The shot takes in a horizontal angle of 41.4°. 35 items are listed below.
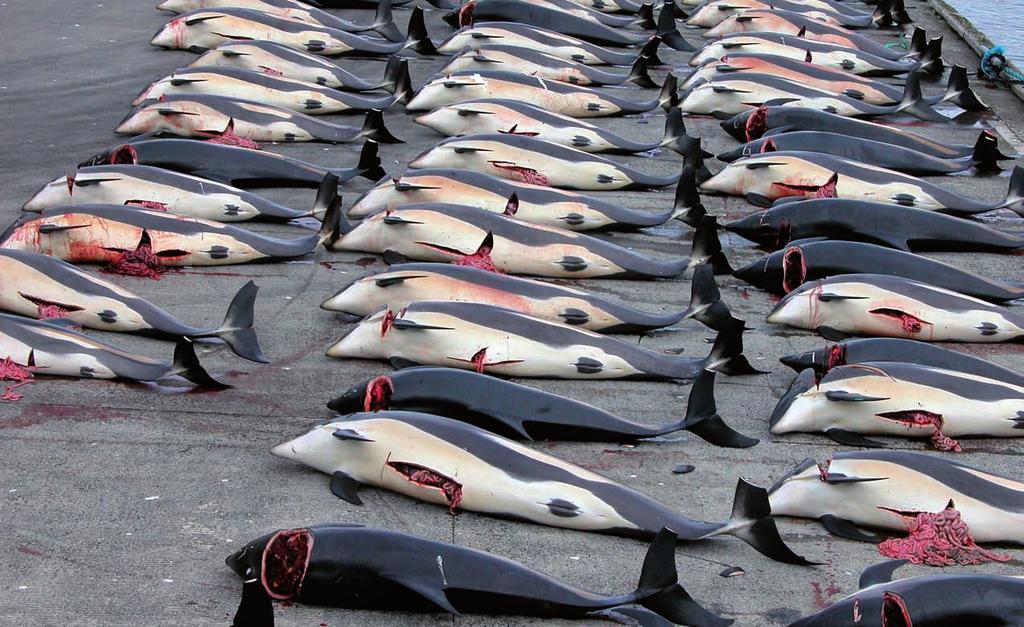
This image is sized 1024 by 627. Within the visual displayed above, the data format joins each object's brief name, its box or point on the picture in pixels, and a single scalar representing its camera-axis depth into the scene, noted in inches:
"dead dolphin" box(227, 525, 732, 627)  267.7
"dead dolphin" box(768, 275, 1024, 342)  429.7
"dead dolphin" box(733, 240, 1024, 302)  453.7
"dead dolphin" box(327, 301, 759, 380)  389.4
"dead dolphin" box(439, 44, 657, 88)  698.8
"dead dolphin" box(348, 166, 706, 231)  505.7
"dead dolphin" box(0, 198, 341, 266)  462.0
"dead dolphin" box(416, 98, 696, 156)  603.5
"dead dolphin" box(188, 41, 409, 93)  674.2
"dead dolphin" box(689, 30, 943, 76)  746.2
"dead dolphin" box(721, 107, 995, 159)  606.1
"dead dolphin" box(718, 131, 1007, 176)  580.7
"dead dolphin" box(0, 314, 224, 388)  373.7
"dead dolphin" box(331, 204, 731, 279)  470.0
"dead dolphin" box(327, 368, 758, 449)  345.7
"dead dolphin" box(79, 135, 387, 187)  534.9
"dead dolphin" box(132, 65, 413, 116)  622.5
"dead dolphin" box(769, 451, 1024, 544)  312.0
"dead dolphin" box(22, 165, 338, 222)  498.9
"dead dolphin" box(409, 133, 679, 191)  555.8
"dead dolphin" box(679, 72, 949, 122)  671.8
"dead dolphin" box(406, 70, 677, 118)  654.5
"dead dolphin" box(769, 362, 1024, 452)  362.6
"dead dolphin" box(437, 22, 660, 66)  742.7
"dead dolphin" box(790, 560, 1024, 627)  258.8
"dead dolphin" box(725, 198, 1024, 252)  497.0
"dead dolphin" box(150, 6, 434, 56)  732.7
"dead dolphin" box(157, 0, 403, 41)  768.3
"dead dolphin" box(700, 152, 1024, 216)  537.3
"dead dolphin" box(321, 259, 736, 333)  416.5
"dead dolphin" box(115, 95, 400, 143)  588.4
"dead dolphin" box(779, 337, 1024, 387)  384.5
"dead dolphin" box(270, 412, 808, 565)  305.3
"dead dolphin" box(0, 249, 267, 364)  408.8
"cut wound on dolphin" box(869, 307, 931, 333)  429.1
